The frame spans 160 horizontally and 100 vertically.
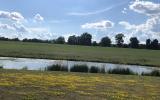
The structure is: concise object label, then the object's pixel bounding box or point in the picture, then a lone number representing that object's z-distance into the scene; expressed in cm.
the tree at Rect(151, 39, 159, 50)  10326
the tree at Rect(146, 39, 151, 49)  10375
